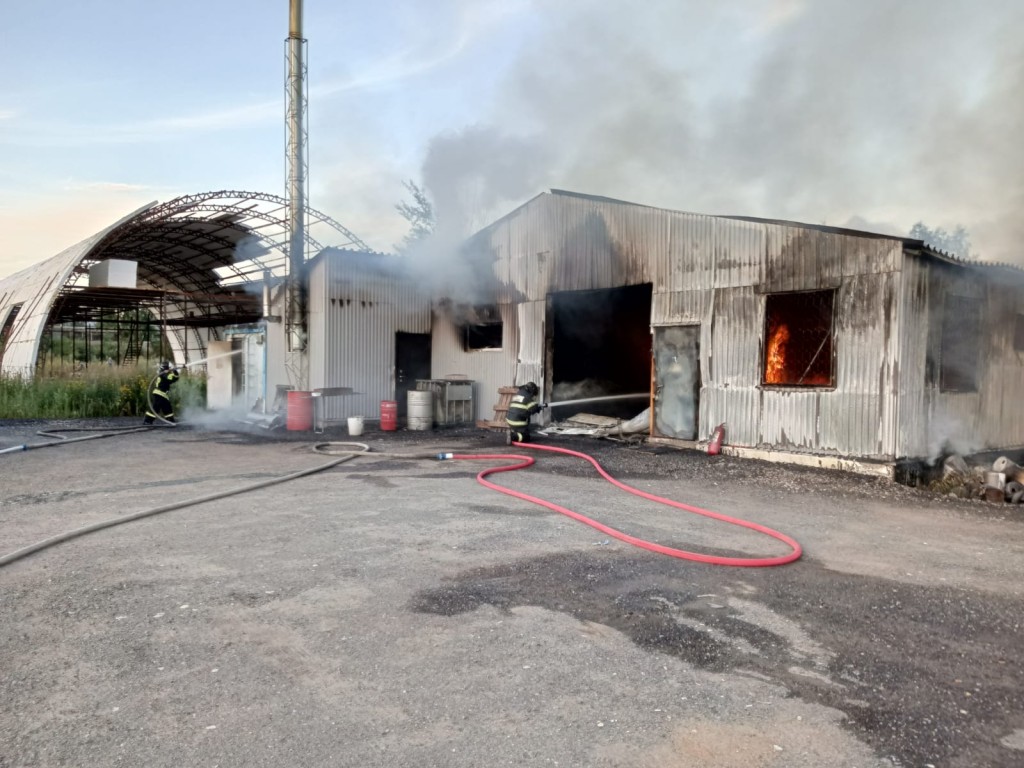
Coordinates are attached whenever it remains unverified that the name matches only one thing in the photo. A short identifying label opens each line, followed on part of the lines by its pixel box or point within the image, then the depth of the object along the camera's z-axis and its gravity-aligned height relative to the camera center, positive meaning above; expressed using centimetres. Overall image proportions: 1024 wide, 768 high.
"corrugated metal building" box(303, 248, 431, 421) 1588 +86
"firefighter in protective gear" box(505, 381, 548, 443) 1228 -78
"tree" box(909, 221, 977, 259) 3238 +666
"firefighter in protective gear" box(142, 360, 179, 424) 1552 -70
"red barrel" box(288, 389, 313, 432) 1488 -98
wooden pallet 1505 -92
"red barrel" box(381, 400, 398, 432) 1490 -104
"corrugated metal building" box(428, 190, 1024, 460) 966 +74
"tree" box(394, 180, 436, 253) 3466 +761
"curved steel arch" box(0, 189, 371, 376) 2072 +376
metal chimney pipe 1598 +426
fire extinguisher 1143 -118
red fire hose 523 -142
